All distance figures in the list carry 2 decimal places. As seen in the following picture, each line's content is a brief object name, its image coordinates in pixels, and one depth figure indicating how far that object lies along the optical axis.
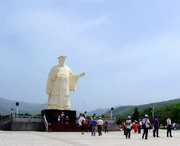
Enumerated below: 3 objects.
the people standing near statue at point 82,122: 16.96
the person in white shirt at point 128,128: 12.76
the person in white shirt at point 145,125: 12.33
